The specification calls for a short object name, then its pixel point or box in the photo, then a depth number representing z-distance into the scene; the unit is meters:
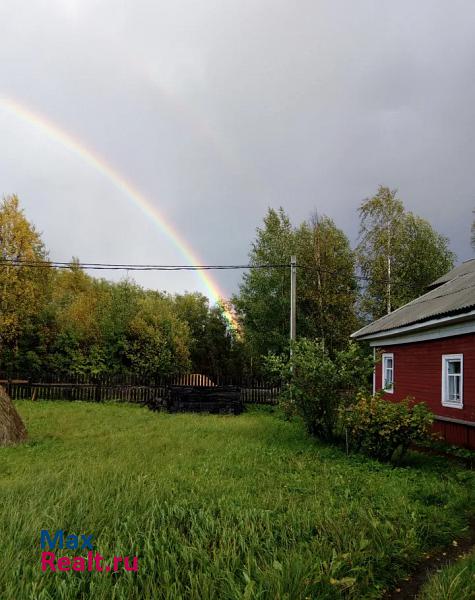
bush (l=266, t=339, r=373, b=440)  8.16
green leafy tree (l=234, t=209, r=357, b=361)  22.25
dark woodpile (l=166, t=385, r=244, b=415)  15.84
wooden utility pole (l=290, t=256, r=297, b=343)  15.22
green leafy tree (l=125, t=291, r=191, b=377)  21.44
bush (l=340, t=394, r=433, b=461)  6.66
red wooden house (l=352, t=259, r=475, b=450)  8.29
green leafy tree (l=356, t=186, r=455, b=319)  23.75
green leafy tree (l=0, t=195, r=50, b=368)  18.92
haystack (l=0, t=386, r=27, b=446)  8.07
